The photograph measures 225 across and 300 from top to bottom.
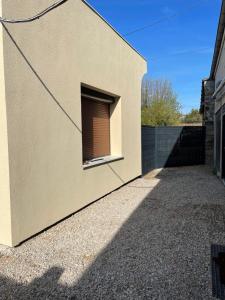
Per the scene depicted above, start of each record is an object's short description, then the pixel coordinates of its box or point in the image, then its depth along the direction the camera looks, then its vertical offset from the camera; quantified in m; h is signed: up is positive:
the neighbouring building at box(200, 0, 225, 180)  7.75 +0.58
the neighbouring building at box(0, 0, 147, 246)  3.47 +0.38
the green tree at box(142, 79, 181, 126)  19.09 +2.26
